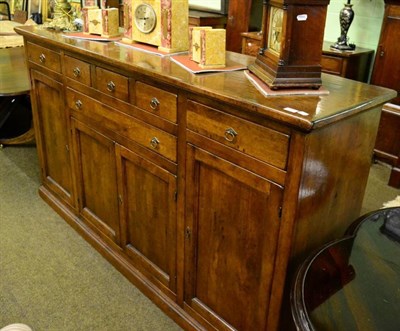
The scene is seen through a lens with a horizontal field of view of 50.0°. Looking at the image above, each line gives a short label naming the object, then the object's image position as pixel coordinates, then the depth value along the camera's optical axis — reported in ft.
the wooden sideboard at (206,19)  14.17
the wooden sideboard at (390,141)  9.97
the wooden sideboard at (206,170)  3.94
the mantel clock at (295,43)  3.90
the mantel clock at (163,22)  5.66
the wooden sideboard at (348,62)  10.62
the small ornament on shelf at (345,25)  10.82
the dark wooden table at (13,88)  9.46
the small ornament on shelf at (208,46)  4.97
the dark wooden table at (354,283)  2.94
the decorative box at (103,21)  6.80
